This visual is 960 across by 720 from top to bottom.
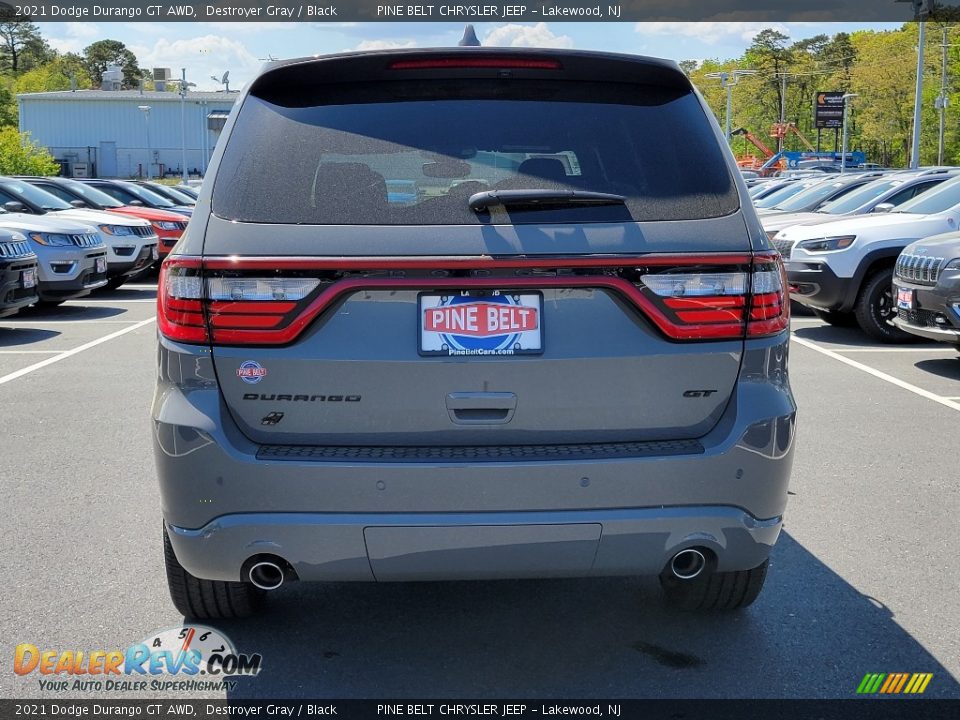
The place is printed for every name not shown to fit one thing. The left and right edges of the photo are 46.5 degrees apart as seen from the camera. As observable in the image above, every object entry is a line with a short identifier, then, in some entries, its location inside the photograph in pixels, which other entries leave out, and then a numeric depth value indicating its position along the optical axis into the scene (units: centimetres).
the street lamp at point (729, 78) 11094
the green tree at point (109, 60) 15288
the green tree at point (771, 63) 10825
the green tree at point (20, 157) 4266
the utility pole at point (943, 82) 6242
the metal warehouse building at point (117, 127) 9269
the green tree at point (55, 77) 11431
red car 1894
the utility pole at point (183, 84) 7150
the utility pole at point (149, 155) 9014
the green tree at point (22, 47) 13150
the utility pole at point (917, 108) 3919
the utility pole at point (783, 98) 10438
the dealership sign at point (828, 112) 8312
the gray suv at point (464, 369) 304
